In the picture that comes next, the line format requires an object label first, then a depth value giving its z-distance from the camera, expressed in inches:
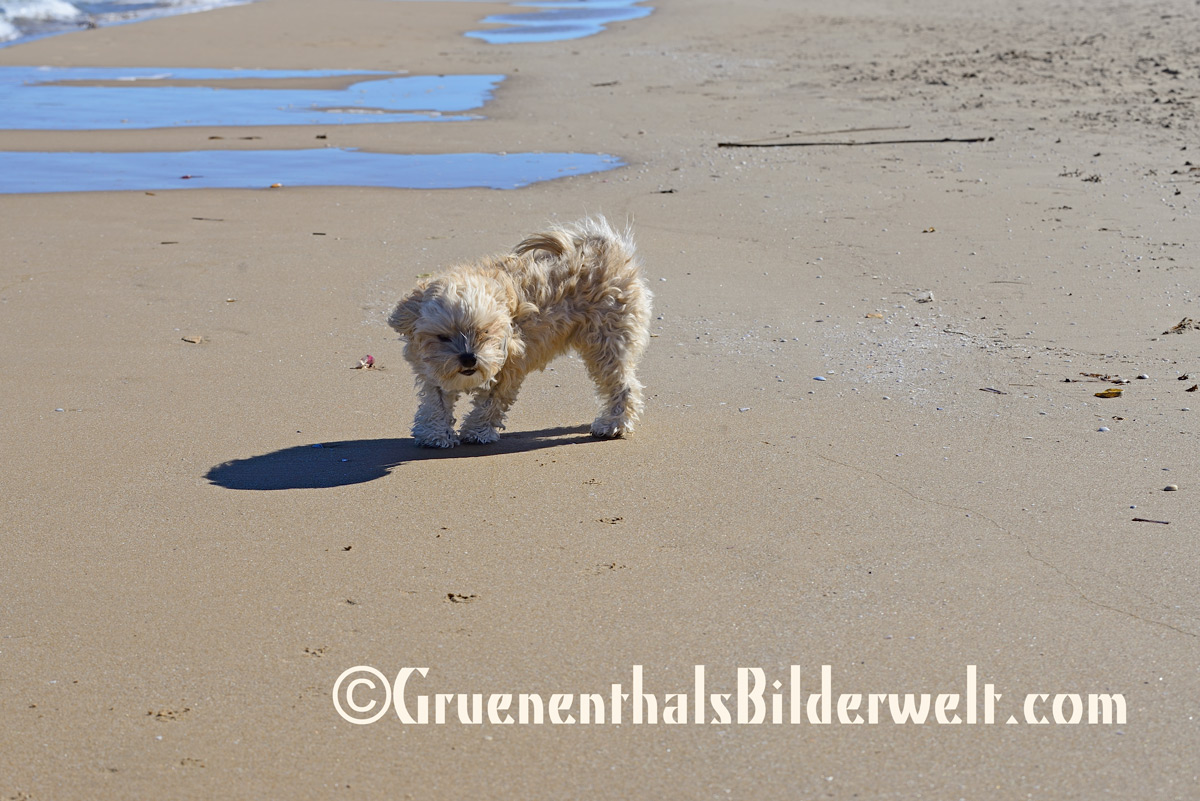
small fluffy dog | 212.2
